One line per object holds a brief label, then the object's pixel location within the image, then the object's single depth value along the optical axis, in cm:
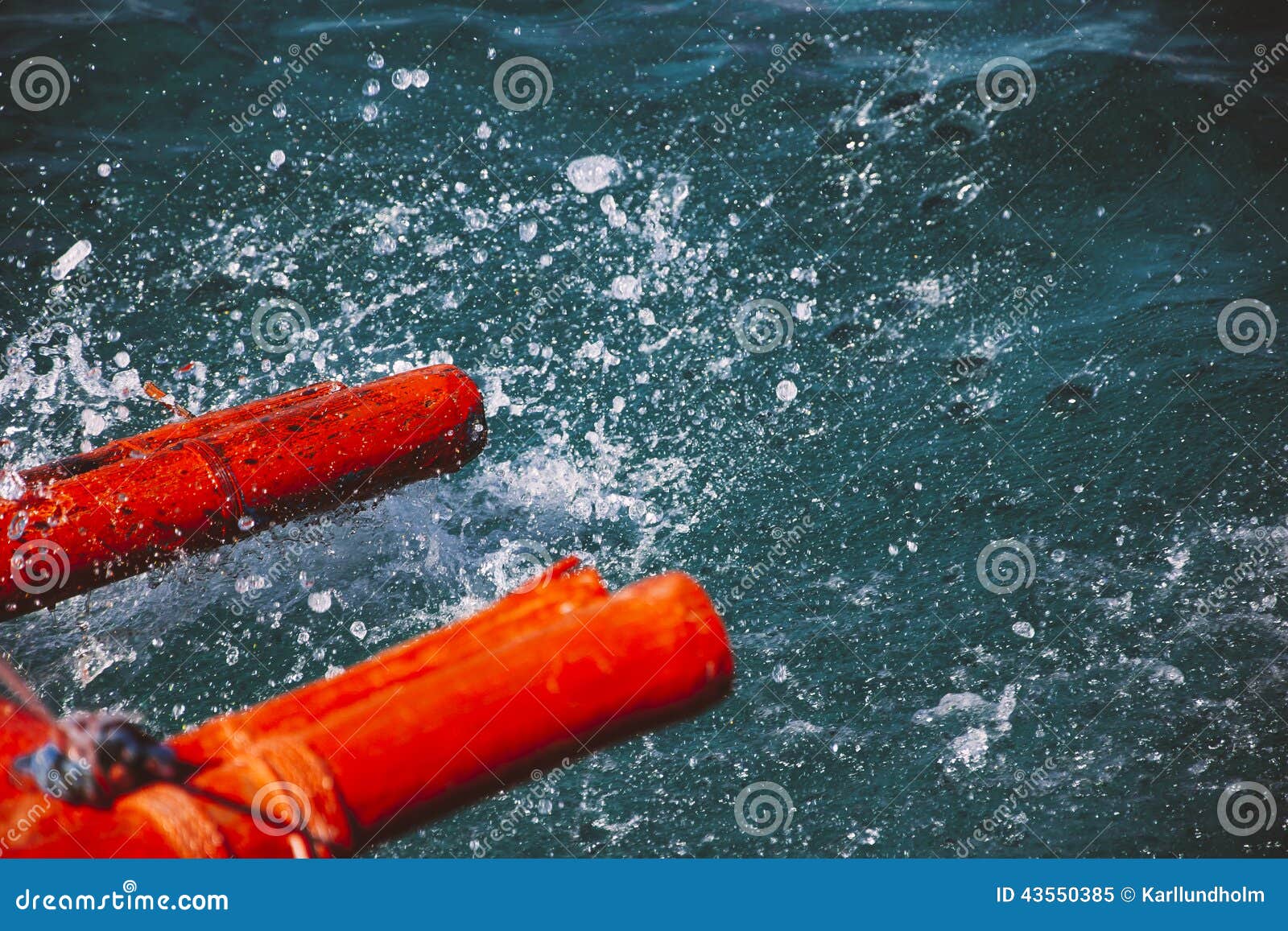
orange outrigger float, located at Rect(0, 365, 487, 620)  663
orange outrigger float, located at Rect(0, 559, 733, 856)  441
